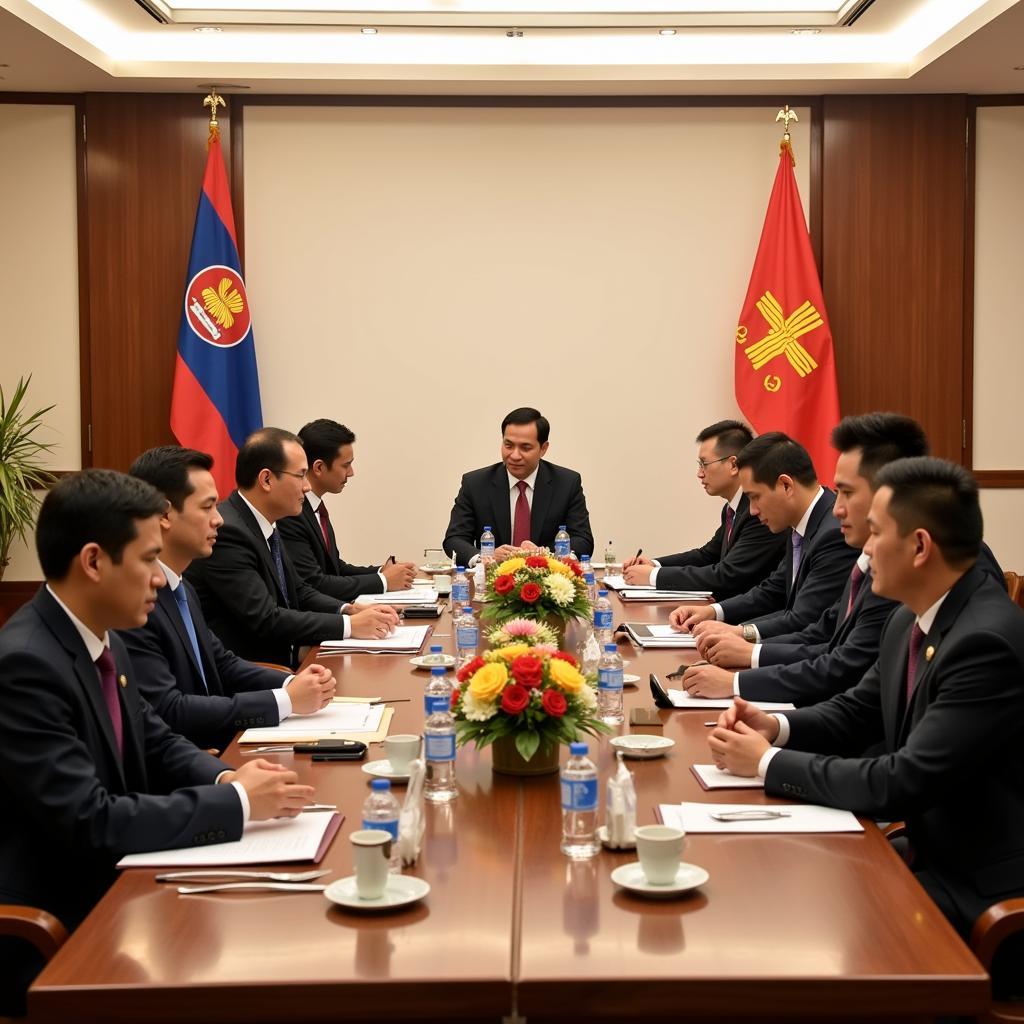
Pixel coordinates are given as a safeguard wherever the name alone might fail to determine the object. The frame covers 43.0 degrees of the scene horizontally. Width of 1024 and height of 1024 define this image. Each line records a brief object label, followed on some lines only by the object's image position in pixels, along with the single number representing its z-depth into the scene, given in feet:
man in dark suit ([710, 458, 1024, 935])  8.26
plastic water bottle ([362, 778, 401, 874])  7.41
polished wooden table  5.88
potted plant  23.17
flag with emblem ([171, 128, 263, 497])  24.45
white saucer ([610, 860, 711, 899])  6.81
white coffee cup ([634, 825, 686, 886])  6.89
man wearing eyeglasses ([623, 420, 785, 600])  19.39
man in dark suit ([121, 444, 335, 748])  11.10
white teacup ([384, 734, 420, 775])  9.00
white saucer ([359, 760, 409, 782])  8.92
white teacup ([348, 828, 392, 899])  6.75
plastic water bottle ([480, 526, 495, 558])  20.21
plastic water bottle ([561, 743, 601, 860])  7.47
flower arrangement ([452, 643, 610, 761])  8.55
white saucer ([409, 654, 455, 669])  12.92
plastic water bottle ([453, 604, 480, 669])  13.04
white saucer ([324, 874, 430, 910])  6.66
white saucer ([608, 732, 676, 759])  9.57
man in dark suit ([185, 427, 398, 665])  15.23
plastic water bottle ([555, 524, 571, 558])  20.13
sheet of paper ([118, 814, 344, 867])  7.47
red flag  24.77
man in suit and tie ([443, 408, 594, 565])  22.44
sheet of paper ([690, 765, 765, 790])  8.82
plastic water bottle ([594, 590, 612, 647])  13.70
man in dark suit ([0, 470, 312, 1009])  7.66
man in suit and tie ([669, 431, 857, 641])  15.02
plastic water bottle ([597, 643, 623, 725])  10.74
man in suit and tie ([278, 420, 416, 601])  19.61
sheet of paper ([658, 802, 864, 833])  7.97
